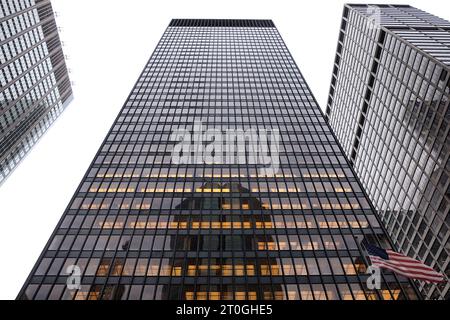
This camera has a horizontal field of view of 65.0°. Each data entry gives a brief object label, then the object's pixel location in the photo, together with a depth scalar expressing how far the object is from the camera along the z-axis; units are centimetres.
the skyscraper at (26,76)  10912
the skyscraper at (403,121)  5922
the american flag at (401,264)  2419
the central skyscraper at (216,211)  3881
